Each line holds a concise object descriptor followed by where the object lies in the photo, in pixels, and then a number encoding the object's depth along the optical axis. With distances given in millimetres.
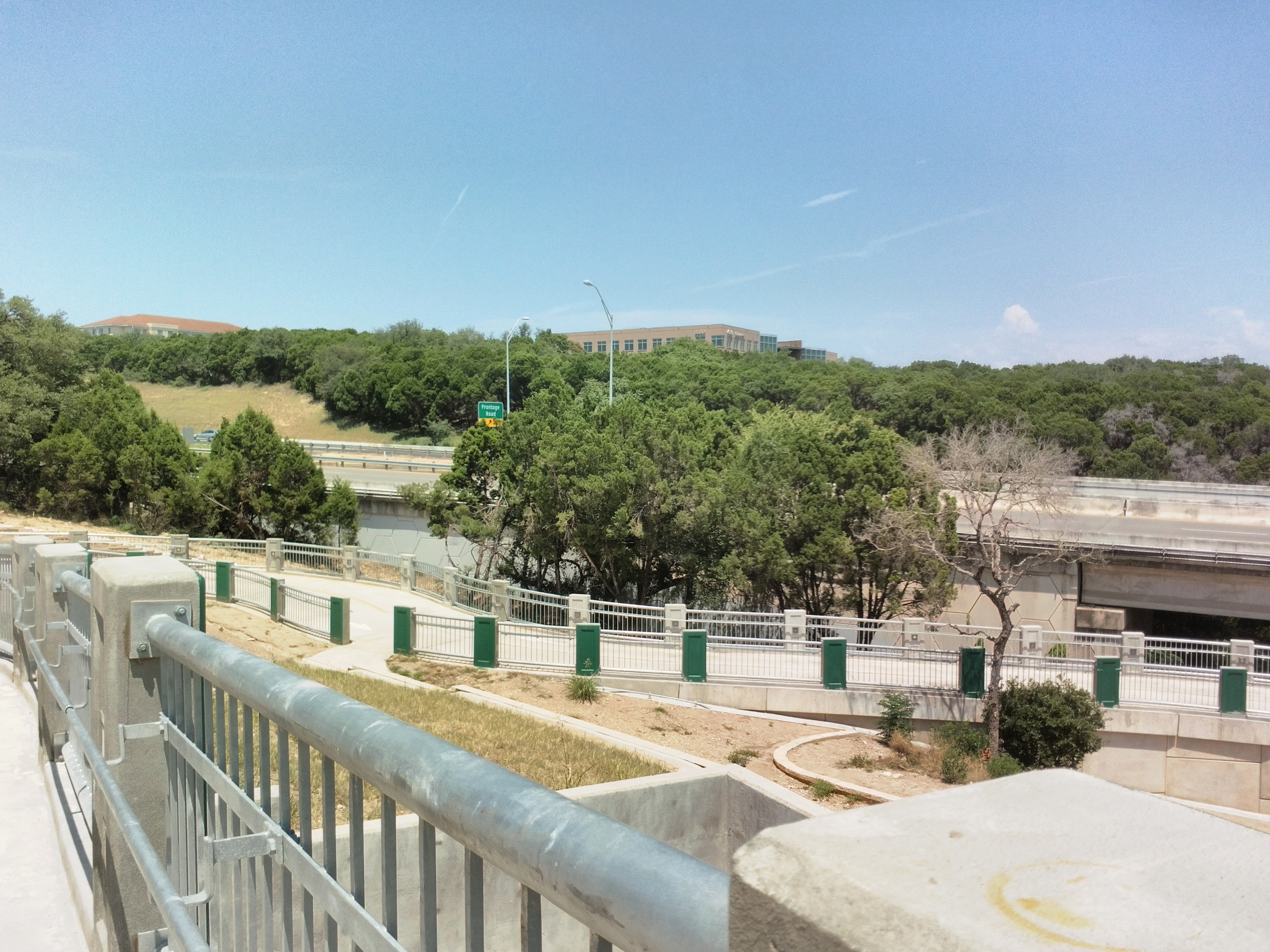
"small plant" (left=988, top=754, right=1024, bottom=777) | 18125
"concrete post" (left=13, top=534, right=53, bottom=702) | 7805
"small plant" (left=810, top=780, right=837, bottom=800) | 14758
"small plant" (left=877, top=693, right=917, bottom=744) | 20609
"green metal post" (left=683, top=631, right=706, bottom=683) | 21828
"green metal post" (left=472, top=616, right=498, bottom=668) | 21516
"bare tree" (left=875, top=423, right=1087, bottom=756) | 20969
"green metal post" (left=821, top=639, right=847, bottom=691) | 22047
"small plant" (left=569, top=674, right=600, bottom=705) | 19375
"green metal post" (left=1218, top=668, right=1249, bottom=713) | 21359
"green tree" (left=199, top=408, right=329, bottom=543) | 40719
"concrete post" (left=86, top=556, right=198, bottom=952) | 3834
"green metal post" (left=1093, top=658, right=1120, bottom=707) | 21938
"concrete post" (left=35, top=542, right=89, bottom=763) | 6188
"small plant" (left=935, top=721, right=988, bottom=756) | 19844
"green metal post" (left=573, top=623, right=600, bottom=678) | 21500
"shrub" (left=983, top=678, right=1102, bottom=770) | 20156
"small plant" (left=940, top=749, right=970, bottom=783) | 18281
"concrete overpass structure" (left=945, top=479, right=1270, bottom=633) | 33844
